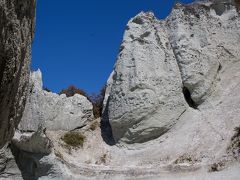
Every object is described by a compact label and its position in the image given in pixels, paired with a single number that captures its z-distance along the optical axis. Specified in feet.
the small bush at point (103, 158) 36.43
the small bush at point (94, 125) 42.39
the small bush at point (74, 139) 39.23
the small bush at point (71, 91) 75.33
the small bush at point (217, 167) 28.92
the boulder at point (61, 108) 40.33
